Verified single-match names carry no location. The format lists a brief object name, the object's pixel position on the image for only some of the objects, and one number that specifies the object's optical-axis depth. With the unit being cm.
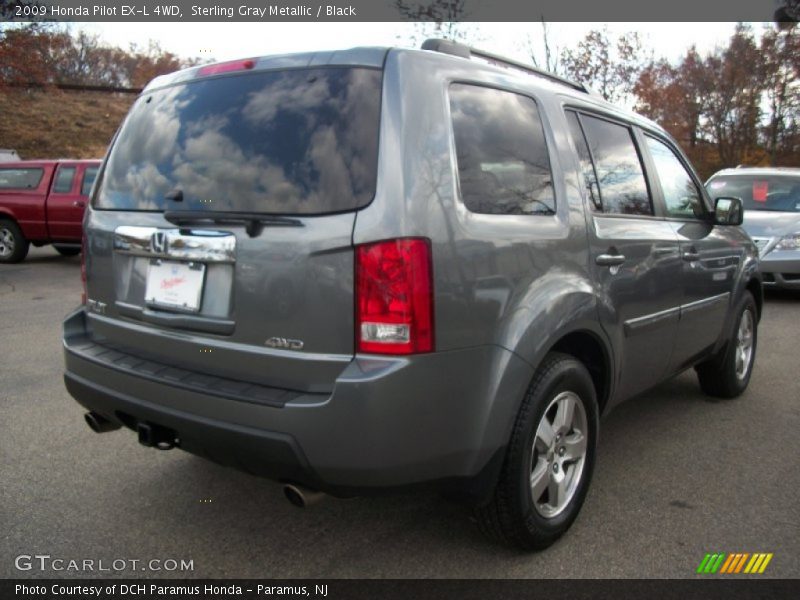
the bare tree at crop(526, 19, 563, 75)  2144
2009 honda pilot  212
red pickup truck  1184
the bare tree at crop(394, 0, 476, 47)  1789
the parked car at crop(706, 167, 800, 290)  852
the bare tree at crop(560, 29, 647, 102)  2353
